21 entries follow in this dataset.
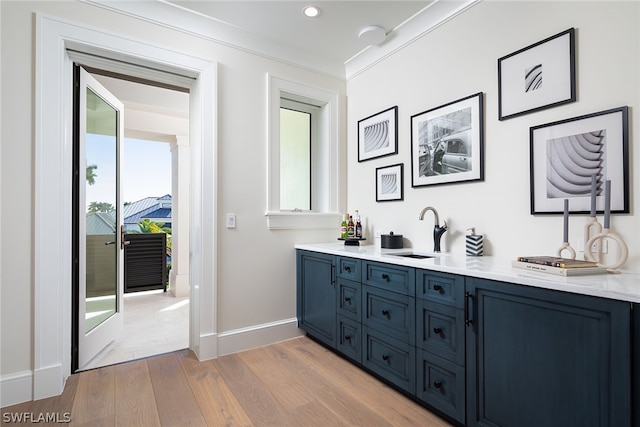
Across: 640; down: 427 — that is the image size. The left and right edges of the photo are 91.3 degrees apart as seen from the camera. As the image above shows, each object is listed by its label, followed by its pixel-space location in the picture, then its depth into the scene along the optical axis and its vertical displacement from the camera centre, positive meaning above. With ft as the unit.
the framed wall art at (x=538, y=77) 5.63 +2.64
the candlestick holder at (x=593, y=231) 5.05 -0.31
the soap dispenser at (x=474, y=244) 6.81 -0.68
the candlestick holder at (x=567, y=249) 5.21 -0.62
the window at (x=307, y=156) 10.21 +2.01
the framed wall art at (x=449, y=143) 7.13 +1.74
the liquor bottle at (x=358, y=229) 10.03 -0.52
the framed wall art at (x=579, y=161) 5.02 +0.91
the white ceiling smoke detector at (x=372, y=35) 8.67 +5.05
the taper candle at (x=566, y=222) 5.13 -0.15
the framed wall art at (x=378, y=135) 9.28 +2.46
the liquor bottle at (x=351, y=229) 9.98 -0.53
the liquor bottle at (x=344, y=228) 9.93 -0.49
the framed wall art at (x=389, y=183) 9.12 +0.91
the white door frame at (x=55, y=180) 6.46 +0.70
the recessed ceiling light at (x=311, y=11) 7.93 +5.20
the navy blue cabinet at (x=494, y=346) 3.66 -2.06
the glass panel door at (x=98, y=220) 7.77 -0.21
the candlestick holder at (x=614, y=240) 4.62 -0.52
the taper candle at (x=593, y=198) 4.95 +0.24
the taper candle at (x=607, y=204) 4.71 +0.14
